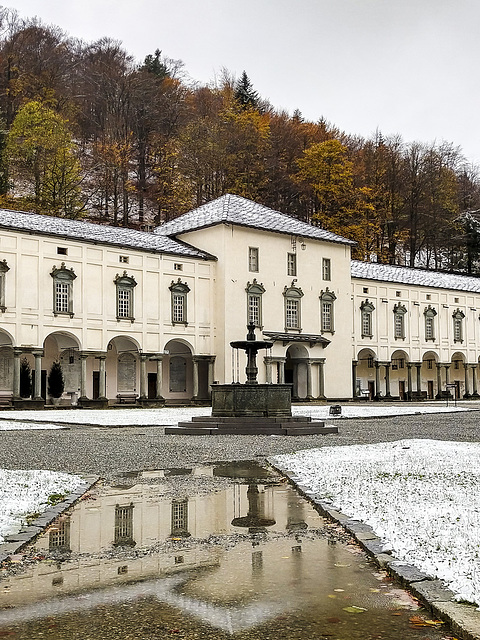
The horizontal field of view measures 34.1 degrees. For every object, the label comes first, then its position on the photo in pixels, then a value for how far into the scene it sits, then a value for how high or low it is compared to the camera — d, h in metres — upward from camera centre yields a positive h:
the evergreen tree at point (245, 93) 74.17 +28.40
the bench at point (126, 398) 45.38 -0.75
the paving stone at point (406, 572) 5.14 -1.29
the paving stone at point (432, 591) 4.68 -1.29
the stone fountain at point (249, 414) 21.53 -0.90
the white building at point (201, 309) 40.97 +4.59
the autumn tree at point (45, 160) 55.69 +16.27
